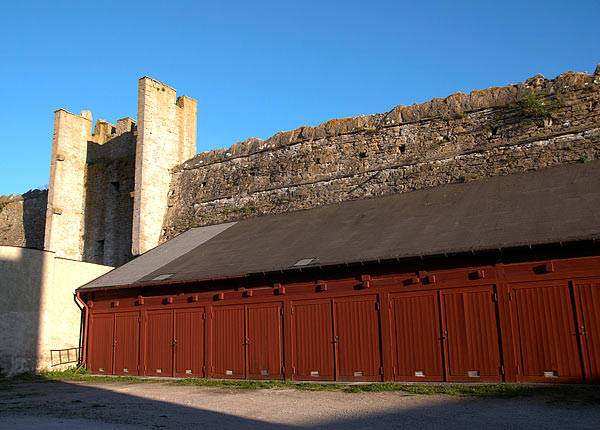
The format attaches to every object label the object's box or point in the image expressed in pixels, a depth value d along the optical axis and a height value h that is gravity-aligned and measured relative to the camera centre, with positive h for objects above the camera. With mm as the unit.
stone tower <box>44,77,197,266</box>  22828 +6834
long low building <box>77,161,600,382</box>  10266 +571
